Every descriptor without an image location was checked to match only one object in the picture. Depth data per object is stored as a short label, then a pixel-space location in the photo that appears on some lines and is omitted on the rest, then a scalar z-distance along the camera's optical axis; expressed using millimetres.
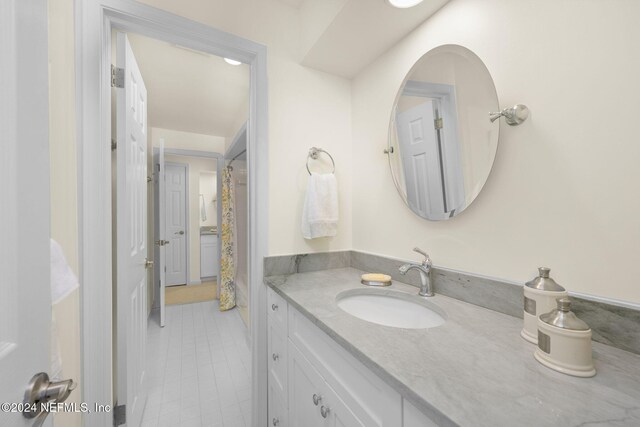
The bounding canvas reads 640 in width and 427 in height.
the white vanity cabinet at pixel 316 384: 571
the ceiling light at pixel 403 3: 1004
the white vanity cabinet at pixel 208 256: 4422
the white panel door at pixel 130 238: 1151
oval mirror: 903
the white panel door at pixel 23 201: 395
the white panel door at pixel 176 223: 4078
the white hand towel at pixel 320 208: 1378
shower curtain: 3211
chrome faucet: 1011
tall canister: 629
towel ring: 1458
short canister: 504
